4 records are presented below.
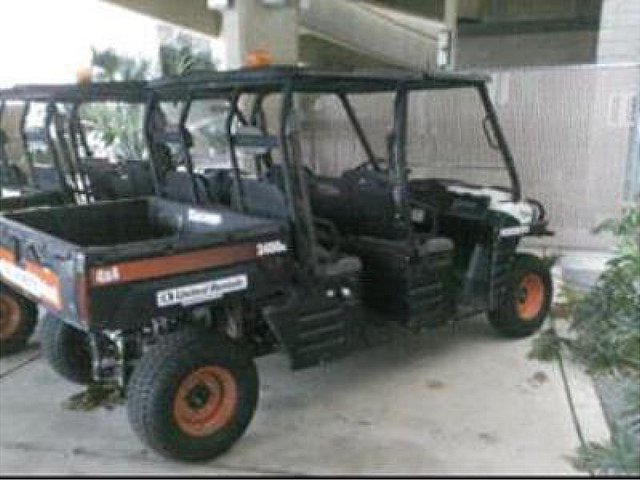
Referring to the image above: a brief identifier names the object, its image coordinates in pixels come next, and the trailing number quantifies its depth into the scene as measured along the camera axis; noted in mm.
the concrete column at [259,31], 8586
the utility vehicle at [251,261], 3168
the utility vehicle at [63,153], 5672
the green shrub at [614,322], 4027
